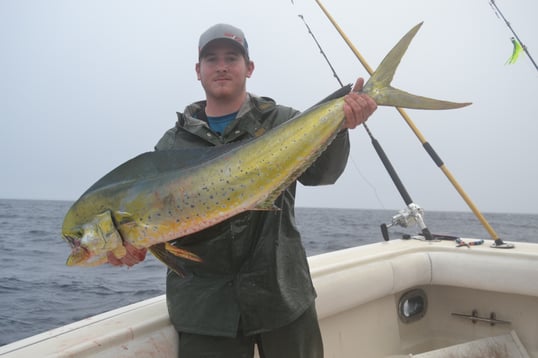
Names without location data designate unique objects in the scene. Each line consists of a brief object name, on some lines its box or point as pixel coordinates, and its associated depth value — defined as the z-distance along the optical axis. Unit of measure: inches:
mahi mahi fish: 64.2
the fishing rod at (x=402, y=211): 161.8
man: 75.3
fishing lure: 203.5
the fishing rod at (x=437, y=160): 144.3
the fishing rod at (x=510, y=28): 194.6
